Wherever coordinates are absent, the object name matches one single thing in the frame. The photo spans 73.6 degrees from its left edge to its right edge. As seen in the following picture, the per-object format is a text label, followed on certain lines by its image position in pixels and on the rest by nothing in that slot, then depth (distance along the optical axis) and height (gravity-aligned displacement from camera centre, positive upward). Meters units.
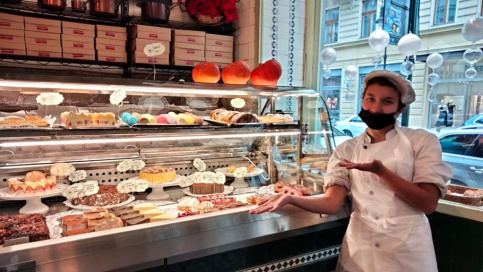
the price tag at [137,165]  2.76 -0.54
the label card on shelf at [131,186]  2.55 -0.67
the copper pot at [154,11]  4.11 +1.16
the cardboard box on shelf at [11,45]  3.47 +0.58
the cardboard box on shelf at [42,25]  3.54 +0.83
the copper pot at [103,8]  3.86 +1.11
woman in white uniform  1.85 -0.50
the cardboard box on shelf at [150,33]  4.04 +0.88
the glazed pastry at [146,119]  2.46 -0.13
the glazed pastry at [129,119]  2.43 -0.13
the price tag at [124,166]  2.68 -0.54
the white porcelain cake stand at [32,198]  2.26 -0.70
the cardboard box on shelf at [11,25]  3.42 +0.79
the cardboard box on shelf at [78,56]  3.80 +0.53
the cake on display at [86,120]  2.22 -0.14
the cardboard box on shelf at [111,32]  3.95 +0.85
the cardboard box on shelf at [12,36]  3.46 +0.68
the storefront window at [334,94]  5.72 +0.23
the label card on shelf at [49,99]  2.12 +0.00
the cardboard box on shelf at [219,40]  4.55 +0.90
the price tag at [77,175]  2.53 -0.59
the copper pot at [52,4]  3.64 +1.08
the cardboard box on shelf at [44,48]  3.61 +0.59
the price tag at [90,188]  2.45 -0.66
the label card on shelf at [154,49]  2.51 +0.41
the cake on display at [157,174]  2.72 -0.61
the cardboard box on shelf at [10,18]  3.40 +0.86
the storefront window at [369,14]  6.25 +1.85
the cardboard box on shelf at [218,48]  4.55 +0.79
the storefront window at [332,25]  5.43 +1.50
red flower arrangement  4.46 +1.32
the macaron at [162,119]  2.54 -0.13
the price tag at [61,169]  2.49 -0.54
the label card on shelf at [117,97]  2.27 +0.03
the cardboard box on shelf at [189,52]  4.34 +0.69
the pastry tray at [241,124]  2.73 -0.17
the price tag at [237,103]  3.03 +0.01
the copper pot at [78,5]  3.82 +1.12
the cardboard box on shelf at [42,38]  3.58 +0.69
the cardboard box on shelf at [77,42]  3.77 +0.69
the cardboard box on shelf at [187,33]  4.29 +0.94
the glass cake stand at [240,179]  3.10 -0.72
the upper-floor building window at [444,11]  5.39 +1.64
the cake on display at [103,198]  2.42 -0.75
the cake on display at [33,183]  2.31 -0.61
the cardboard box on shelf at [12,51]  3.48 +0.52
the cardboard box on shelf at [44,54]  3.62 +0.52
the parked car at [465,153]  4.66 -0.68
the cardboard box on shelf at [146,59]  4.12 +0.56
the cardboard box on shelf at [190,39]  4.32 +0.85
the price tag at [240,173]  3.01 -0.64
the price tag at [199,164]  3.02 -0.57
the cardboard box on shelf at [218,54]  4.57 +0.70
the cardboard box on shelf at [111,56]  4.02 +0.57
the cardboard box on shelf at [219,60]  4.60 +0.63
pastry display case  1.92 -0.61
